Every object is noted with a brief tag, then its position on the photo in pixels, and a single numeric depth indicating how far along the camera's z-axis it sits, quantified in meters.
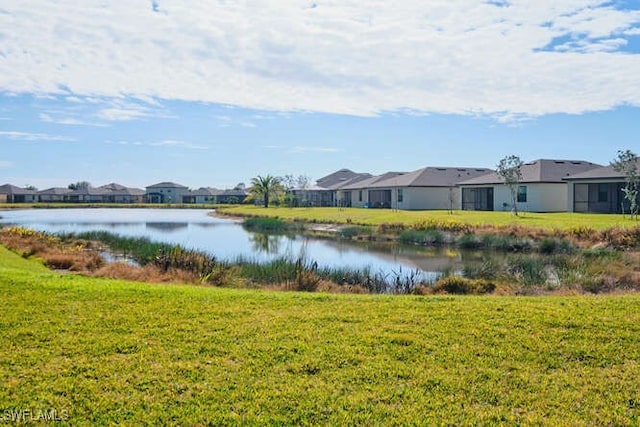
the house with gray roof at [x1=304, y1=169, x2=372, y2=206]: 70.99
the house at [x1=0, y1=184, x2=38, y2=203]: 93.06
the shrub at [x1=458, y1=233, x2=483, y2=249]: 24.84
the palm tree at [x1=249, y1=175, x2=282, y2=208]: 71.62
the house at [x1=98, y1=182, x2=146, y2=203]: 101.50
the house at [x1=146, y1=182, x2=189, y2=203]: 104.86
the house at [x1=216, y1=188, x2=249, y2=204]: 100.44
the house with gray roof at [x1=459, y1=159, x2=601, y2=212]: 39.97
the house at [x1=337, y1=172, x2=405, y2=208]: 57.94
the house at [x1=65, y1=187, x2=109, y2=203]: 98.44
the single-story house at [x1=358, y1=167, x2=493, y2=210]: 50.16
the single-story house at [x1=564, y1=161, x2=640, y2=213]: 36.72
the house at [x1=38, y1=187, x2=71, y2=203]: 96.38
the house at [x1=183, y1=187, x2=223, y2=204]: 103.25
